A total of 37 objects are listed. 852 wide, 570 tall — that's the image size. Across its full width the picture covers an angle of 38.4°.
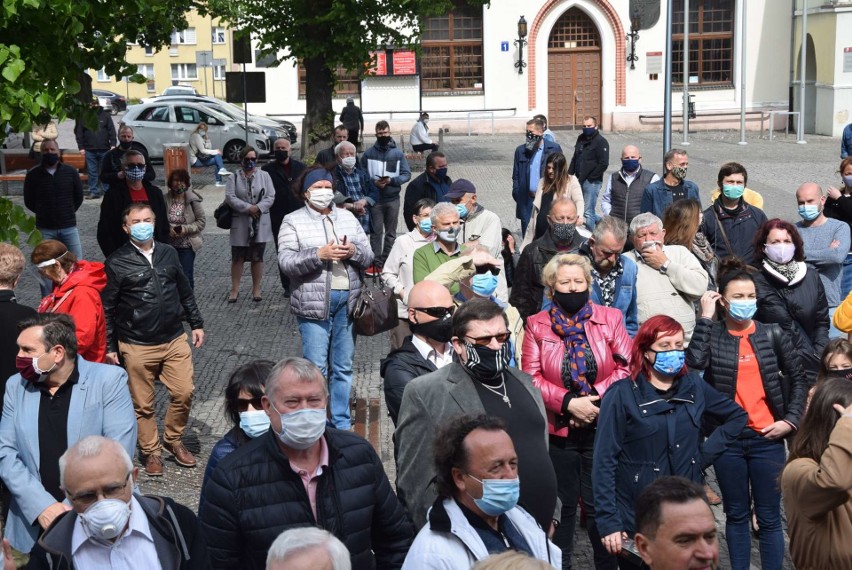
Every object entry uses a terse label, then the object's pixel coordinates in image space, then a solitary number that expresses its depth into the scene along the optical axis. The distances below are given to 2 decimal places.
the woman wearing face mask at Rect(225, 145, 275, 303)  13.99
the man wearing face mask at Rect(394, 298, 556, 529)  5.45
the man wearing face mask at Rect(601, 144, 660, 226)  13.05
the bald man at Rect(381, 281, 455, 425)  6.21
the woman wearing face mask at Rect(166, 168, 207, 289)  12.59
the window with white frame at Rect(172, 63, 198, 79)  75.81
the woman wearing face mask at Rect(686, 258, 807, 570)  6.62
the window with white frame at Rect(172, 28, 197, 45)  74.69
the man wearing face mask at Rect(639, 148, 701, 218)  11.60
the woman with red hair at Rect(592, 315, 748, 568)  5.89
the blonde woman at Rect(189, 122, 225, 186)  28.42
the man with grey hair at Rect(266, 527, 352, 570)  3.63
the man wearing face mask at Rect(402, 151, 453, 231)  13.59
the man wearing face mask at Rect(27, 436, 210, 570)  4.50
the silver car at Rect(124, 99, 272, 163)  31.69
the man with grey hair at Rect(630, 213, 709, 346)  8.15
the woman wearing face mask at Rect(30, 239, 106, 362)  7.89
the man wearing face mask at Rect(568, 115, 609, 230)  17.81
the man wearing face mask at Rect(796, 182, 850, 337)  9.41
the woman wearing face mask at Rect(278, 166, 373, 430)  8.83
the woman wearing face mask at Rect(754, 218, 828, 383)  7.73
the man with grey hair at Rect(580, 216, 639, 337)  7.82
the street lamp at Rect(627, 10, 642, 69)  40.59
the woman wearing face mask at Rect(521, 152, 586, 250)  12.05
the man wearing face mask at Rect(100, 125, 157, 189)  12.59
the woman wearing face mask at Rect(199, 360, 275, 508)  5.73
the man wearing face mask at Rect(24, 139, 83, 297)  13.70
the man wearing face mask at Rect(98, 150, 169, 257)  11.60
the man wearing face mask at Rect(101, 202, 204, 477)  8.50
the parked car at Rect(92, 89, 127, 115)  58.19
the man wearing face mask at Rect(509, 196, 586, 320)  8.64
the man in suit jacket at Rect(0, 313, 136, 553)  6.07
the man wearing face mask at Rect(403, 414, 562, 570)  4.26
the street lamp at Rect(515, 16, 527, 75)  40.89
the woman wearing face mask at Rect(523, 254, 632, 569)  6.63
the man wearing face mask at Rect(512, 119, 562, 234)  15.53
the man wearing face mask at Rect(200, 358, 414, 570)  4.69
